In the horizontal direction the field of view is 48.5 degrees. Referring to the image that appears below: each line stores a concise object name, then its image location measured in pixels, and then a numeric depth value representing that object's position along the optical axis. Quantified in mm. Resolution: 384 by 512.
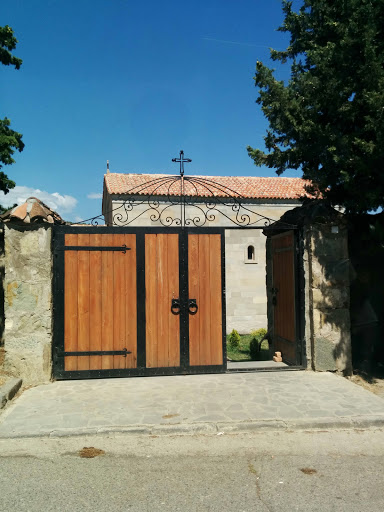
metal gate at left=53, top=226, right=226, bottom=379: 6953
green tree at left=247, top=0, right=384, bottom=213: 6164
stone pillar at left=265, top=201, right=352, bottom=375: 7301
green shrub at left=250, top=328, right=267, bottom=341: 16878
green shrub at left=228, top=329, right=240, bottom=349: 14453
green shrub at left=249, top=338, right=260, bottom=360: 10617
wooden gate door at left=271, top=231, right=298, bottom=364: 7823
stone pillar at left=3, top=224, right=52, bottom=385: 6617
